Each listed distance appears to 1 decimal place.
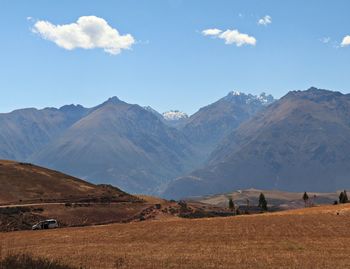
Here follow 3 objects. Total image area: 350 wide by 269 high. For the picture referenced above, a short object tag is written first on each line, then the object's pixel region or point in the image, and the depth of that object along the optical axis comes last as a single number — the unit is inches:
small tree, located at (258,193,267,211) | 7386.8
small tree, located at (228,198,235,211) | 7511.3
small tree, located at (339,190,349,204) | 6918.3
